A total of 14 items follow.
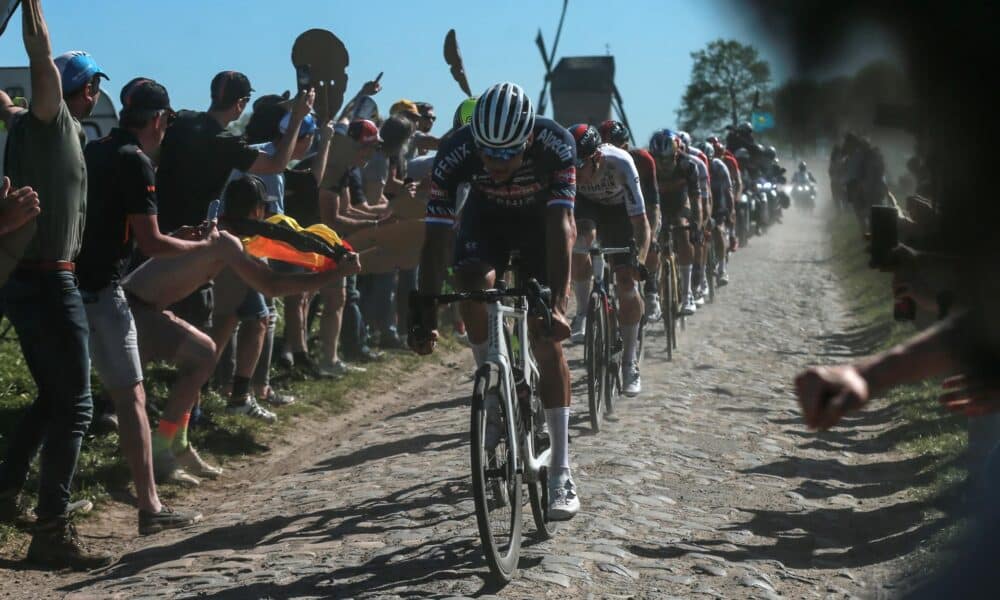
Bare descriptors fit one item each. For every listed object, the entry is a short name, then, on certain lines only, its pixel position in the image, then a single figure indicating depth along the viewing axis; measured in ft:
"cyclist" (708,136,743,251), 67.83
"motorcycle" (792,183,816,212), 201.46
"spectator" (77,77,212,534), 21.58
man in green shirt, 19.08
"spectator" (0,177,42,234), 17.52
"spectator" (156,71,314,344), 27.12
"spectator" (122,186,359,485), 24.89
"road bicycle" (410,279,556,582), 17.40
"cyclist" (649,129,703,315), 47.88
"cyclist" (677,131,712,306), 52.37
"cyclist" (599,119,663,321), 38.83
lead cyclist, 20.25
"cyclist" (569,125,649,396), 33.09
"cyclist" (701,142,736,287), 66.03
